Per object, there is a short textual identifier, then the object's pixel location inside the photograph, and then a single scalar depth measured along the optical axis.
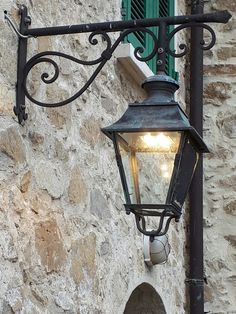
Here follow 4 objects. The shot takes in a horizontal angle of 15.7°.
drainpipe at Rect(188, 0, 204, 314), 5.37
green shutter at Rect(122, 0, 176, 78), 4.33
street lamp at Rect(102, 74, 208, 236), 2.72
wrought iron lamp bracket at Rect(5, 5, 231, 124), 2.82
